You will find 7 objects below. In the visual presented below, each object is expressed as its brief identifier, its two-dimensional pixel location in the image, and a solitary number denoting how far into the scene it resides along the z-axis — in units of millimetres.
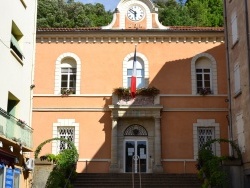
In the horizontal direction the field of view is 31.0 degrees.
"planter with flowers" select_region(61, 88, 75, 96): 26031
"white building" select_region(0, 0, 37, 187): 15586
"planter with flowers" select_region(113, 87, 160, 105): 25547
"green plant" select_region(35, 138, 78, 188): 18000
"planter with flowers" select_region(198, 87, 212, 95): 25984
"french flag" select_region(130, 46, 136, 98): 24938
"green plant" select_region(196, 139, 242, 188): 17953
